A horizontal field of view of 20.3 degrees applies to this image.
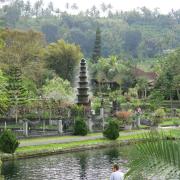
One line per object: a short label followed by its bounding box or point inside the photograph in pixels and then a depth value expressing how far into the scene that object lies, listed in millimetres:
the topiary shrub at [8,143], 32875
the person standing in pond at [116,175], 13242
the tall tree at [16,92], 52625
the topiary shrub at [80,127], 42531
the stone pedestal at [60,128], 42297
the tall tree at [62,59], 91062
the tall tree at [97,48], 115938
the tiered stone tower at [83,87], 53562
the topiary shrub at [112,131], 41062
